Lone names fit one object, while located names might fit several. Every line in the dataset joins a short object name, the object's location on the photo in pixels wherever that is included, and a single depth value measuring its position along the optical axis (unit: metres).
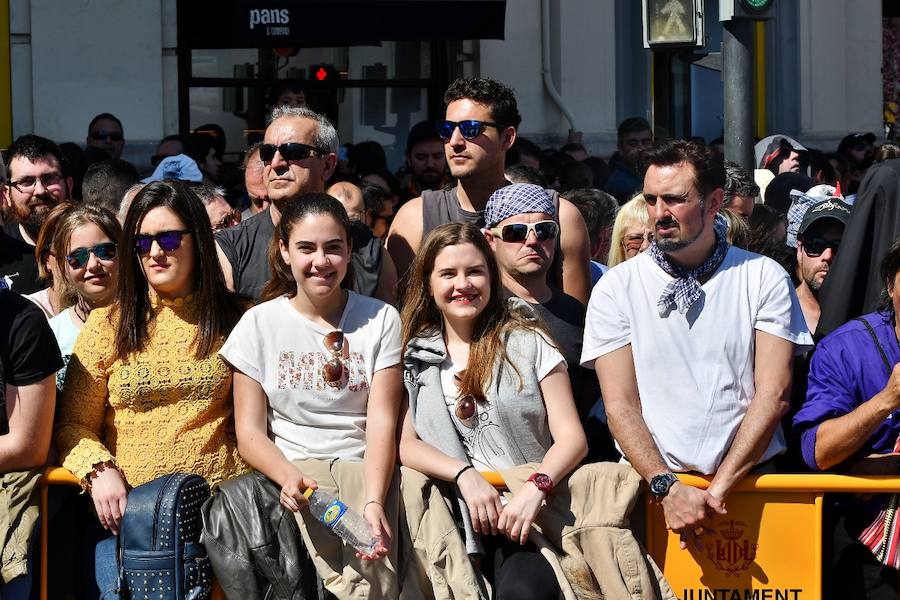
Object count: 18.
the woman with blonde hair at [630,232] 10.41
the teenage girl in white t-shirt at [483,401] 7.68
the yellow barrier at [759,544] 7.76
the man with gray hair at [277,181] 9.50
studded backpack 7.76
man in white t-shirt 7.82
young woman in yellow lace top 8.21
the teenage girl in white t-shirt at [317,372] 8.05
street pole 13.16
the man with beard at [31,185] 11.51
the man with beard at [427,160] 15.22
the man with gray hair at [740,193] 11.36
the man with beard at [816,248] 9.49
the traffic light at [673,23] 13.49
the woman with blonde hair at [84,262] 9.27
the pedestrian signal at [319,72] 20.51
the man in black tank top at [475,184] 9.64
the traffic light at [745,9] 12.93
